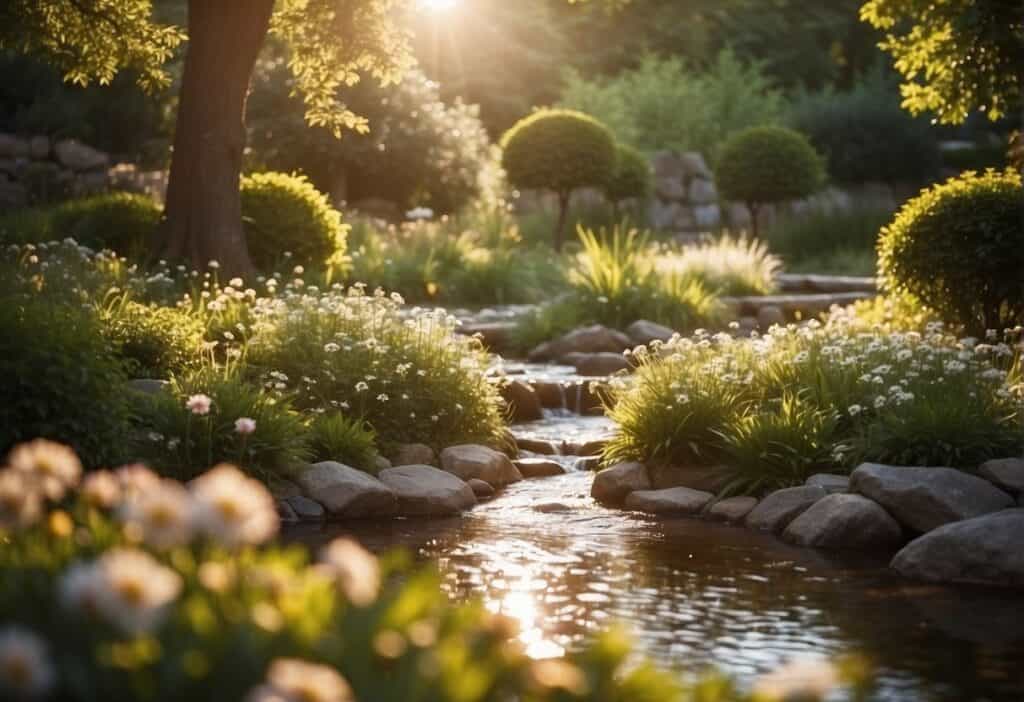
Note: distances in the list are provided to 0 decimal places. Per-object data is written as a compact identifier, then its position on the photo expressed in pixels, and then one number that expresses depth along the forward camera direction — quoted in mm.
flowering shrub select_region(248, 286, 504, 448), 11000
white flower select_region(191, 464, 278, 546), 3695
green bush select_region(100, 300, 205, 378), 11000
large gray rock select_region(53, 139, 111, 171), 24625
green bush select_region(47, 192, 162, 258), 16969
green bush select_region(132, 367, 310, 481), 9492
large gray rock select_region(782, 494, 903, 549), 9000
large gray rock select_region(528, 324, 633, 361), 16422
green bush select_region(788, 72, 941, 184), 31453
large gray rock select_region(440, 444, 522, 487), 10750
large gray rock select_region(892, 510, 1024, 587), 8023
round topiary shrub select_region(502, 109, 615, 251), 25500
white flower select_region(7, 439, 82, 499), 4254
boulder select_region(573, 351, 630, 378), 15461
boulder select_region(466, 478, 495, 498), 10562
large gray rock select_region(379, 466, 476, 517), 9922
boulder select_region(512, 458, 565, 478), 11461
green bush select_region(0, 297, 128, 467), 8156
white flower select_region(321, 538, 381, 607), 3725
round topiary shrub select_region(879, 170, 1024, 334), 13406
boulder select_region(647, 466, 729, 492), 10344
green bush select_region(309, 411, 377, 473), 10305
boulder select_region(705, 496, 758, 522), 9773
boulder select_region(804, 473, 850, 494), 9594
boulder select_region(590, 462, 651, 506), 10414
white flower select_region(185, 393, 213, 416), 6484
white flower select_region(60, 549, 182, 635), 3166
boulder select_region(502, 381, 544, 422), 13484
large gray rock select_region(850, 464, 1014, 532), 8867
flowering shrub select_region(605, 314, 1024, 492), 9688
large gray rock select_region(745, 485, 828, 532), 9500
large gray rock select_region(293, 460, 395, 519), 9719
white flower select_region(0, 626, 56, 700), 2914
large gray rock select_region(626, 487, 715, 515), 10062
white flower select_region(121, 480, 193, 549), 3715
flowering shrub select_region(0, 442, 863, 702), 3227
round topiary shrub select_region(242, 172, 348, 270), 16797
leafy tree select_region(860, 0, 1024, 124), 13586
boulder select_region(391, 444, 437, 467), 10875
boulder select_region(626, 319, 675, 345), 16375
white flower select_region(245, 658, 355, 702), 2959
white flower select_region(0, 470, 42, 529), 4141
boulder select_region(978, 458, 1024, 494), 9180
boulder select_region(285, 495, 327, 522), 9594
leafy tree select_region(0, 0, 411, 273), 15117
